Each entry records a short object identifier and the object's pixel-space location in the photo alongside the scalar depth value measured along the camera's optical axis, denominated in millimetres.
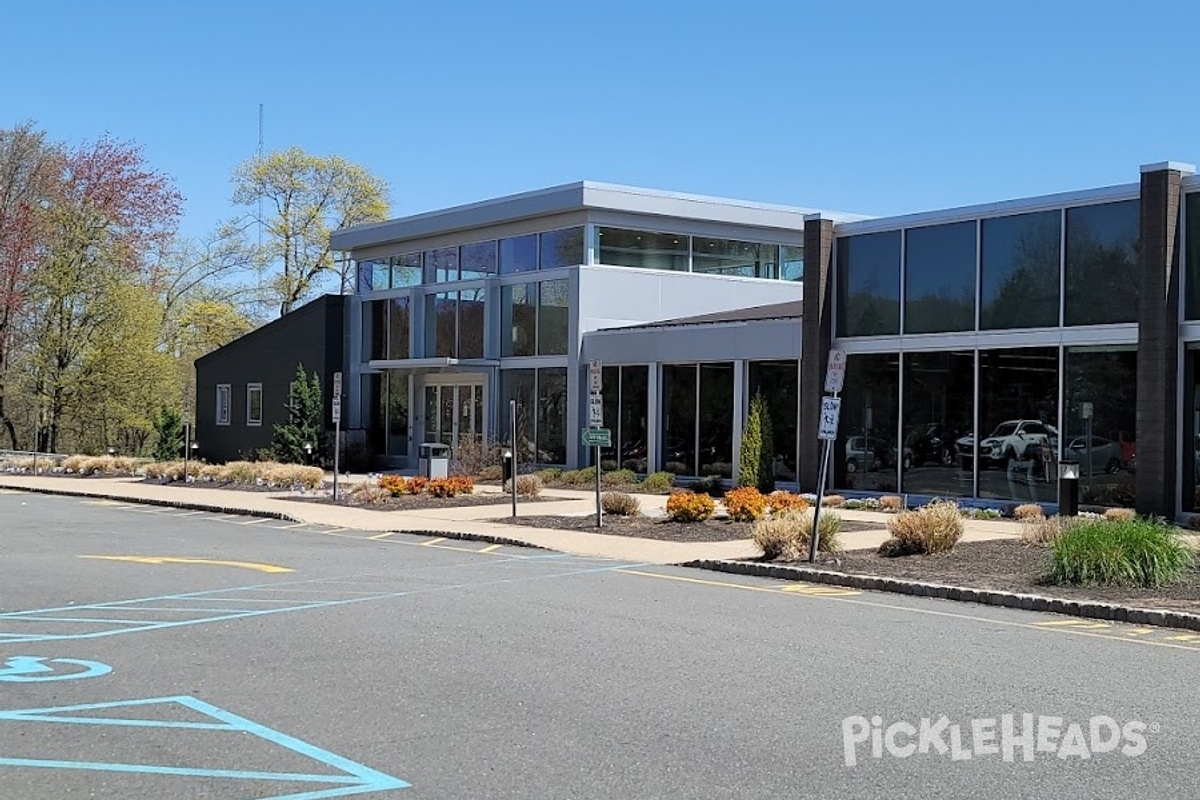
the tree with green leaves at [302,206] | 64312
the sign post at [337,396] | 25422
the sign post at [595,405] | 20188
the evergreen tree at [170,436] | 45094
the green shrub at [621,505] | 21672
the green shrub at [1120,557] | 13375
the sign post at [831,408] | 15328
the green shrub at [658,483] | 28359
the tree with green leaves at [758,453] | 26391
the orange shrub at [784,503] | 20281
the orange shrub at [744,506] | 20438
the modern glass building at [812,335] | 21219
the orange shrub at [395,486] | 26167
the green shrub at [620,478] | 29516
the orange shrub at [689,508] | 20312
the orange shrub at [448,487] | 26031
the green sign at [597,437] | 20203
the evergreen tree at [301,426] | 38375
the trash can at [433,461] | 28969
